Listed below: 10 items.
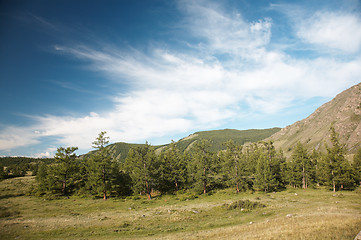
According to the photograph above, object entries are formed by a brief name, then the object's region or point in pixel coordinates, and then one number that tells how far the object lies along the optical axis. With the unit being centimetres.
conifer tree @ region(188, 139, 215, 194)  5544
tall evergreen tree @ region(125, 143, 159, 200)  5355
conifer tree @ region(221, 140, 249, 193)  5662
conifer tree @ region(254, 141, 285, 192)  5462
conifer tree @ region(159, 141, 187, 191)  6237
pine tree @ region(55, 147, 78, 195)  5934
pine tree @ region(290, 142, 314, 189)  5925
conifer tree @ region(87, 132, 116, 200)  5241
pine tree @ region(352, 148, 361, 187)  5211
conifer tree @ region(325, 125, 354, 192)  4778
